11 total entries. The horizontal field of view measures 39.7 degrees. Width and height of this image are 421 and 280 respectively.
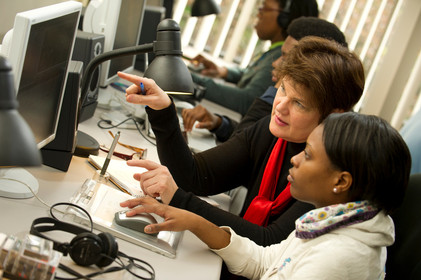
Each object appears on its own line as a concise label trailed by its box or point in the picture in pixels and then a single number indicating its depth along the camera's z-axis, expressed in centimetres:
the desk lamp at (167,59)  155
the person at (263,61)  331
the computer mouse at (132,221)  137
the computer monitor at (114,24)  218
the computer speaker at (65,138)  161
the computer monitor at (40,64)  117
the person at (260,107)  225
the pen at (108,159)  163
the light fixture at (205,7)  387
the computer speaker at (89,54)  197
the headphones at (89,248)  114
